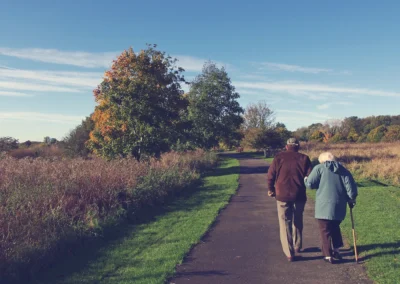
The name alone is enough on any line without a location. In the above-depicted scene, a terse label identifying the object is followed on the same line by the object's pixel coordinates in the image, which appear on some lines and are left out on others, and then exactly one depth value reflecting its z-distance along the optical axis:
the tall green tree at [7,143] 26.69
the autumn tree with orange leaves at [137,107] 19.77
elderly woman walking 5.73
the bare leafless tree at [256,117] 55.09
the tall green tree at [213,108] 36.62
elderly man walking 5.98
